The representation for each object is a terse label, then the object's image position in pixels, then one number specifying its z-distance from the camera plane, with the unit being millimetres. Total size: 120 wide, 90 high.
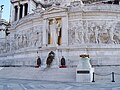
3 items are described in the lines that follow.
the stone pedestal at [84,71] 17109
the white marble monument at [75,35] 24172
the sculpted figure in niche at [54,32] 25953
